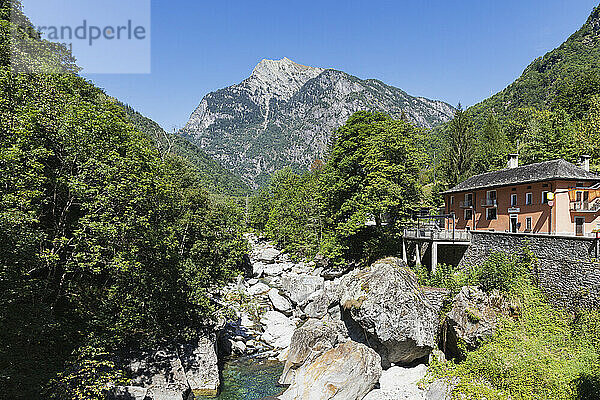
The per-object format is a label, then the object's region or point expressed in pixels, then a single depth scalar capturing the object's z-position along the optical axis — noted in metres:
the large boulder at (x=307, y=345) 17.05
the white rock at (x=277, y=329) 21.85
